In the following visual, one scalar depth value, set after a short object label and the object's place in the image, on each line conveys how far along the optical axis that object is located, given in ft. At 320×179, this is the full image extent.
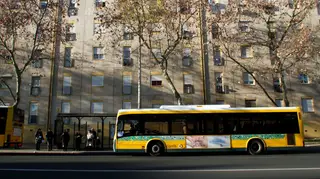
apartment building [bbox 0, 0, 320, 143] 87.66
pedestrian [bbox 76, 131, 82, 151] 64.03
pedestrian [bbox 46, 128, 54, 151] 63.72
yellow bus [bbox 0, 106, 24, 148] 63.82
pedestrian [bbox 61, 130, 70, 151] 63.26
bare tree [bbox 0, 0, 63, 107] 67.10
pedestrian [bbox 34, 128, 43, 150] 63.93
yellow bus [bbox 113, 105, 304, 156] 52.39
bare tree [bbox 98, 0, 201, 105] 70.08
